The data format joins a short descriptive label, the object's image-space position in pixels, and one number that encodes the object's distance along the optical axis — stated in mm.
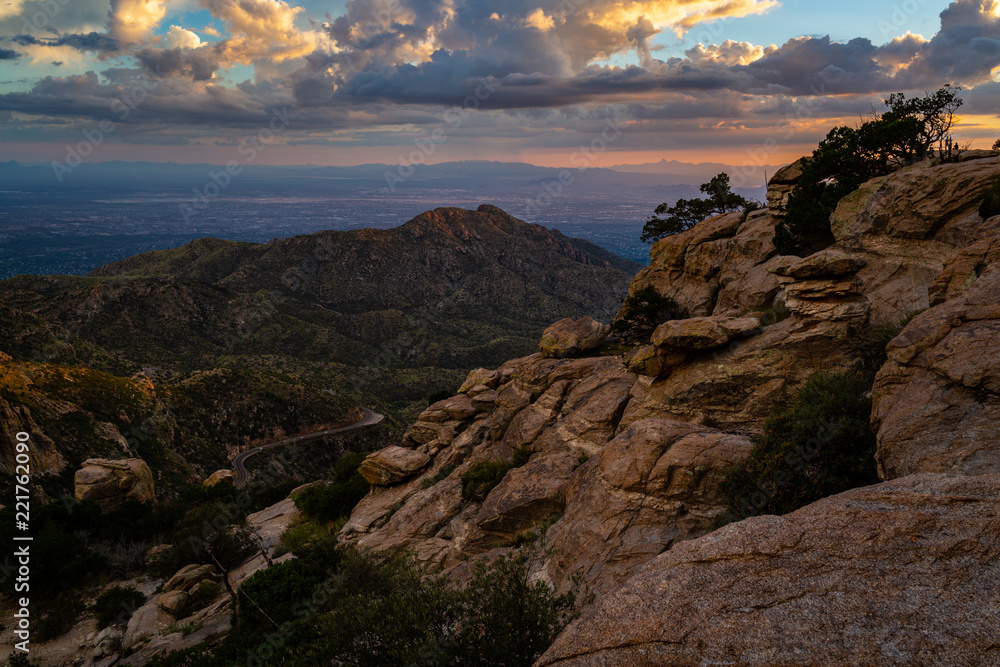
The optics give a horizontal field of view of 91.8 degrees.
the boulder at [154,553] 35797
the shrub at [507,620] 10539
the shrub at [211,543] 31828
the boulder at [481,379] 37219
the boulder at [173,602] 26234
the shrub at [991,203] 19719
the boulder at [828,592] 5566
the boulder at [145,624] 23469
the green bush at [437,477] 29948
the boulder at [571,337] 33375
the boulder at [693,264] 36156
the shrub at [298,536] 30286
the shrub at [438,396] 55912
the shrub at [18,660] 21609
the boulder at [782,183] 37469
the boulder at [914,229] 20672
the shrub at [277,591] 21859
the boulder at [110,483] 42625
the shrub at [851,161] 30859
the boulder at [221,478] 51681
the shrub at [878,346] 15938
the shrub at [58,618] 25688
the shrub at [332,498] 35969
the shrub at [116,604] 27047
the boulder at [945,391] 9883
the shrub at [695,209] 52500
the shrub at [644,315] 34906
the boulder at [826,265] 17797
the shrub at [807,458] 12688
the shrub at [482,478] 24297
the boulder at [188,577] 29188
